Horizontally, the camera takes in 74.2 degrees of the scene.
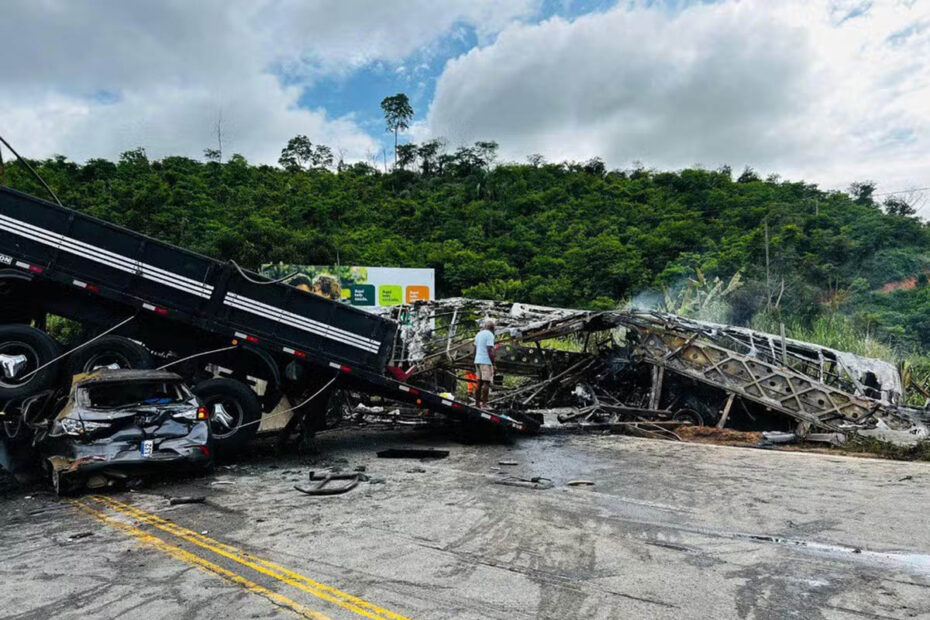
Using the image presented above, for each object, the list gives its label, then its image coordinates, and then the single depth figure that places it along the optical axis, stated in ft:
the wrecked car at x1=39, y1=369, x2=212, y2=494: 23.04
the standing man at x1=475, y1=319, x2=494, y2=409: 39.83
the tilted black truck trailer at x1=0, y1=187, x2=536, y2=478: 27.76
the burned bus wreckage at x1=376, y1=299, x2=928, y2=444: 38.81
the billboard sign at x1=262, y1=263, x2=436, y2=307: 101.50
